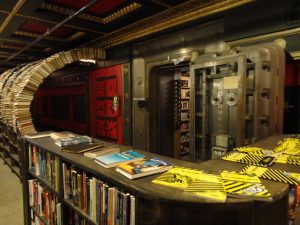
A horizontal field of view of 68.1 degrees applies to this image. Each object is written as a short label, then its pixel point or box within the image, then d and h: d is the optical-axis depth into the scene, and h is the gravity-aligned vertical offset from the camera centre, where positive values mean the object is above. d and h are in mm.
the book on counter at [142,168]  1133 -375
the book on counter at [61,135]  2243 -380
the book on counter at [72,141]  1913 -368
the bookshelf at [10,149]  4281 -1046
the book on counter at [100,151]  1565 -390
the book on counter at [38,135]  2404 -401
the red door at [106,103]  4727 -95
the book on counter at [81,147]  1712 -389
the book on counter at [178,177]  1001 -384
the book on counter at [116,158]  1342 -383
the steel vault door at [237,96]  2139 +18
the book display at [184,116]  5055 -414
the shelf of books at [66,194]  1219 -652
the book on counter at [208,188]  865 -380
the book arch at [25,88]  3357 +191
